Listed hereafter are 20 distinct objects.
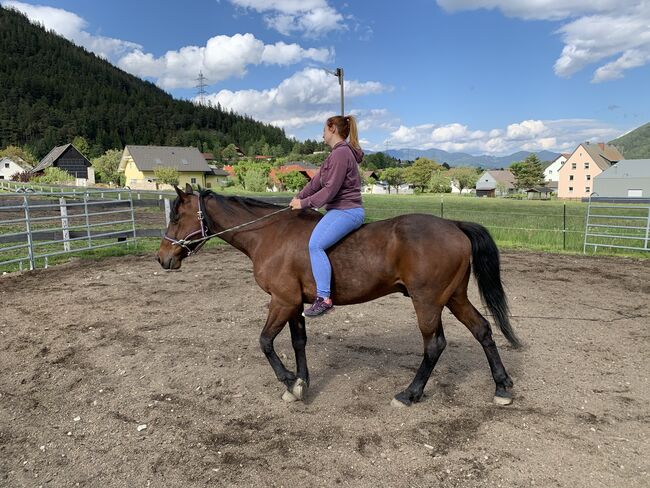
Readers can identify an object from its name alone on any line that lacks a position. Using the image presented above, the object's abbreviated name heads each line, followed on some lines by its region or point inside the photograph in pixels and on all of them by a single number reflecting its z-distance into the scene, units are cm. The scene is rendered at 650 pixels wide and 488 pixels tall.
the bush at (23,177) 5768
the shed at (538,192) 8744
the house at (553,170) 11244
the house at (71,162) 8381
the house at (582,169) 7356
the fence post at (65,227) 1041
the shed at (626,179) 5728
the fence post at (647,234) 1113
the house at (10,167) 7438
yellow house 7694
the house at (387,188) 11404
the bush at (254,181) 6278
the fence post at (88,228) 1092
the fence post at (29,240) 921
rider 352
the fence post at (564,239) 1240
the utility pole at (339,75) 1462
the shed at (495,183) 10378
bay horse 349
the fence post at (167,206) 1285
